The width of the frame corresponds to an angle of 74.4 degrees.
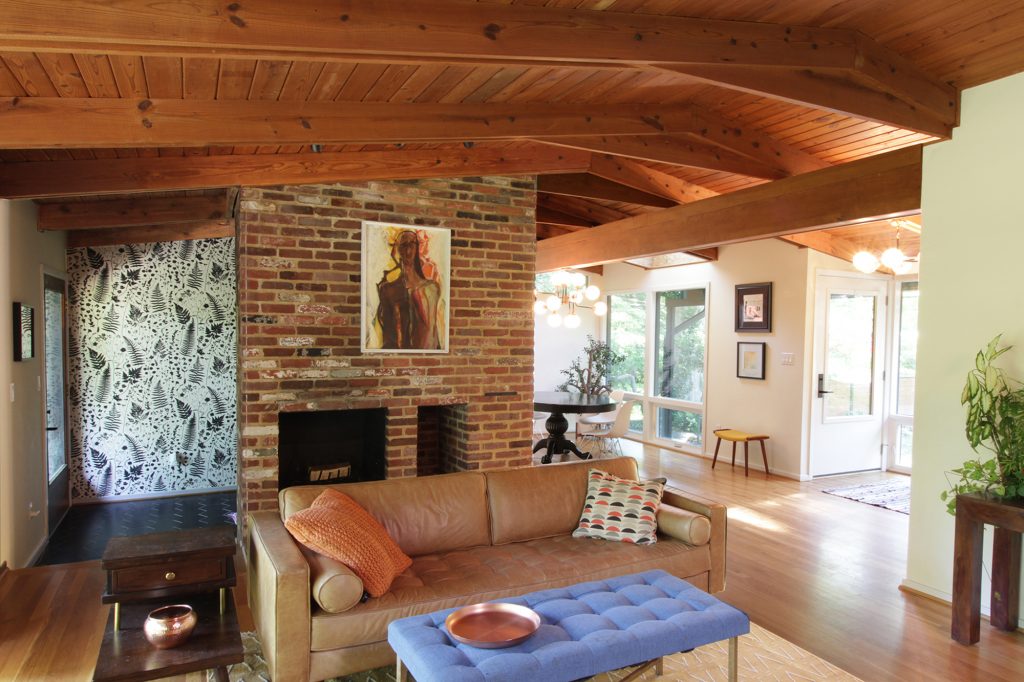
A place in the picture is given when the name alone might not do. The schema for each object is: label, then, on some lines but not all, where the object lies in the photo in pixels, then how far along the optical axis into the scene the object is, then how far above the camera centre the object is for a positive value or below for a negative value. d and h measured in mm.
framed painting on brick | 4559 +170
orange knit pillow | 2830 -981
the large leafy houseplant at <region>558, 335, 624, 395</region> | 8266 -730
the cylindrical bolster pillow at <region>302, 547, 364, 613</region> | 2656 -1093
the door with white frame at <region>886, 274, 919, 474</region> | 7551 -687
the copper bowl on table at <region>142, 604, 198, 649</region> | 2406 -1143
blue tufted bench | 2189 -1145
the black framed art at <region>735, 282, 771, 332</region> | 7562 +114
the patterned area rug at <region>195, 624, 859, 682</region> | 2971 -1592
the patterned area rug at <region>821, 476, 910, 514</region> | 6141 -1692
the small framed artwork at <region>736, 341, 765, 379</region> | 7656 -490
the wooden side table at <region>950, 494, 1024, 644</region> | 3266 -1246
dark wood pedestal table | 6961 -977
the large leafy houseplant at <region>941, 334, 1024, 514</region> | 3303 -551
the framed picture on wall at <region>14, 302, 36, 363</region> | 4203 -155
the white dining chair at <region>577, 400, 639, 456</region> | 7965 -1317
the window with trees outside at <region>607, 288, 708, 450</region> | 8688 -591
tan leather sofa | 2658 -1187
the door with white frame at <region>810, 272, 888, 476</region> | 7254 -627
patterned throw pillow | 3607 -1069
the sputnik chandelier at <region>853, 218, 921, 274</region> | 5613 +506
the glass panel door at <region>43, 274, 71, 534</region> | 5459 -810
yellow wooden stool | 7336 -1324
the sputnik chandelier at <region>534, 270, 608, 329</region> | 7664 +215
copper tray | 2305 -1121
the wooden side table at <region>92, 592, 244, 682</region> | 2295 -1222
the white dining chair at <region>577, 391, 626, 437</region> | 8320 -1368
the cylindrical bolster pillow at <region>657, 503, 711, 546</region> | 3537 -1114
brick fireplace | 4281 -120
